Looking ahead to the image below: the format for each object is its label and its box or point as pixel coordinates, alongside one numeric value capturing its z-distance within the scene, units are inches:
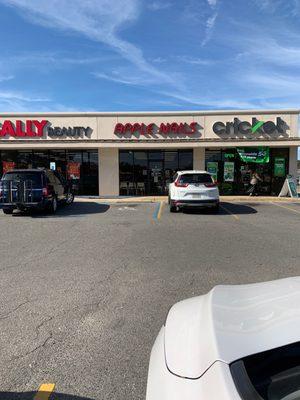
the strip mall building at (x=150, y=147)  900.0
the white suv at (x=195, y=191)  595.2
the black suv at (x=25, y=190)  586.9
